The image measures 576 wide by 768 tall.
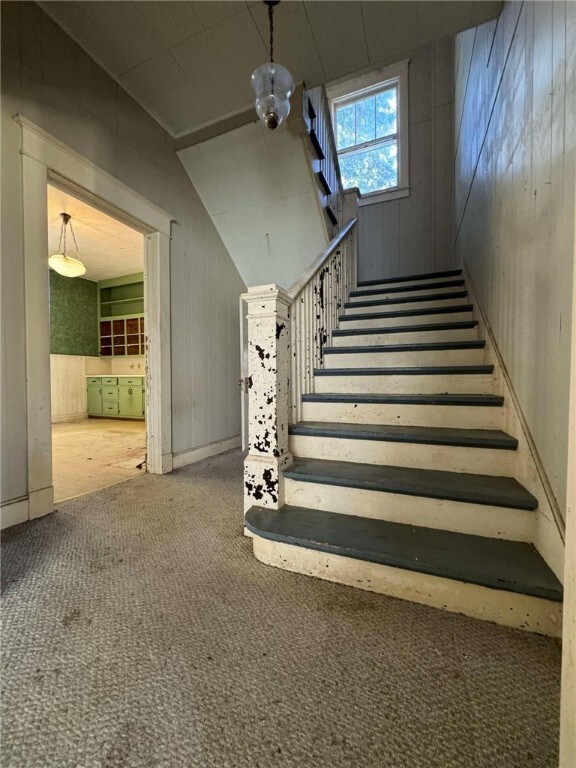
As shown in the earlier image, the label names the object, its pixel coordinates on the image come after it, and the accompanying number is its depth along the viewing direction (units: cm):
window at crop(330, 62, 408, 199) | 414
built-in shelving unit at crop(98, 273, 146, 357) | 614
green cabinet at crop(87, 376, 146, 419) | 559
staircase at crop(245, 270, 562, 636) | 102
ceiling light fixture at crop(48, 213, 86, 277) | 365
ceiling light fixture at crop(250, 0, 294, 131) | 161
